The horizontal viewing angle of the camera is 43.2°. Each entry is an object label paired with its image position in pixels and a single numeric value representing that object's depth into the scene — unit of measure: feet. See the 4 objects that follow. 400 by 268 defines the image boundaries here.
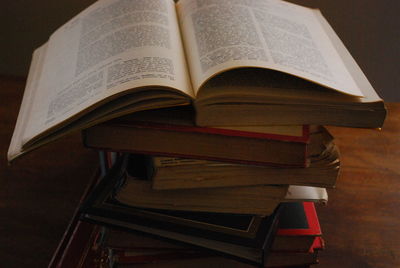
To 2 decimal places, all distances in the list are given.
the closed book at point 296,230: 2.23
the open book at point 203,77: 1.82
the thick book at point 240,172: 2.02
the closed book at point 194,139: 1.91
